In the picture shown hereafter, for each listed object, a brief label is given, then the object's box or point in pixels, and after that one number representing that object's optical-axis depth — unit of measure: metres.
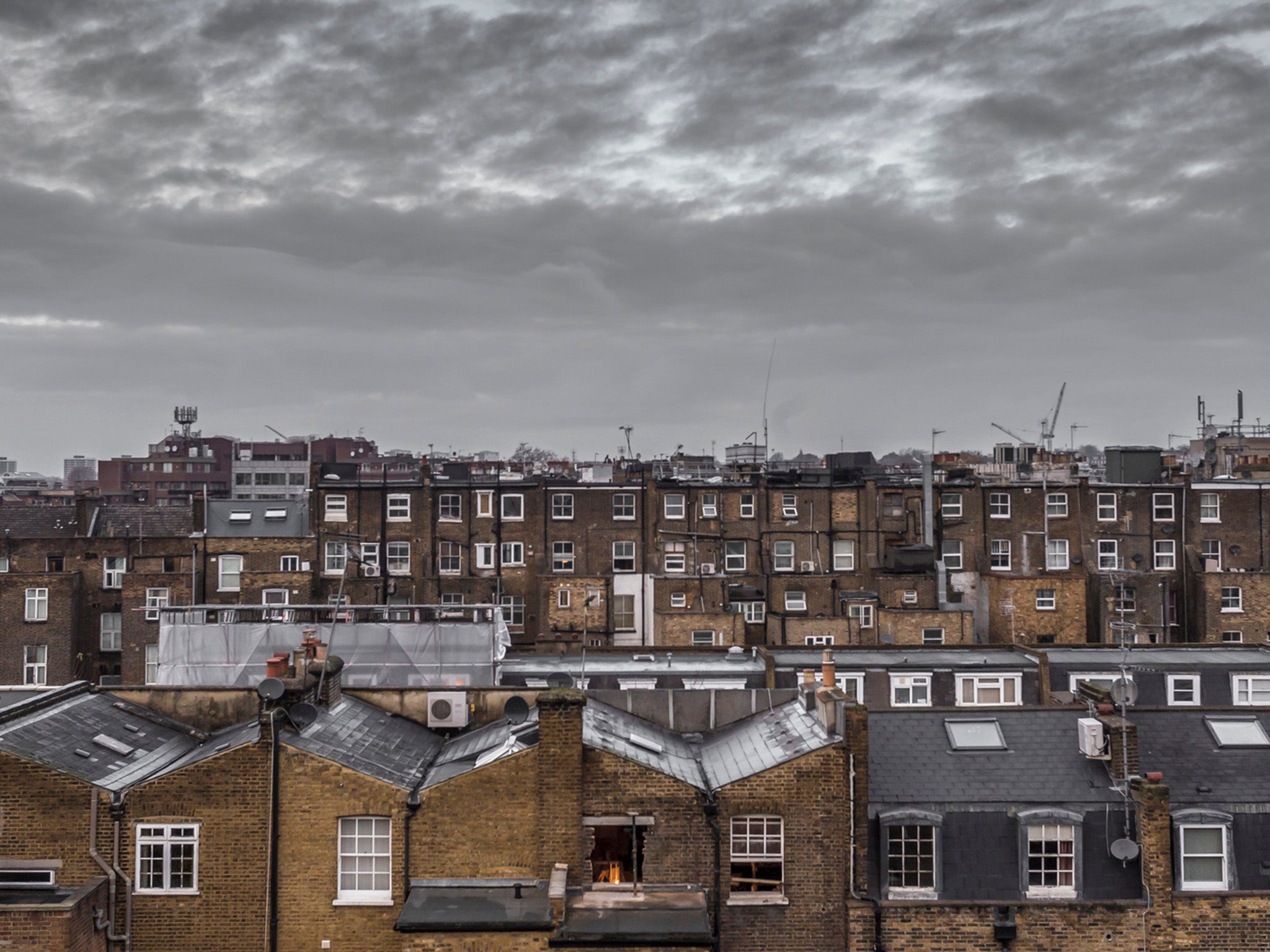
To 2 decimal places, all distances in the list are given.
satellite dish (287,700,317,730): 23.77
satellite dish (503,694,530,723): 26.34
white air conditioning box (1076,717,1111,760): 23.89
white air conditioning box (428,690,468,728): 27.52
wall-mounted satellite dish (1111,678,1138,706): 25.11
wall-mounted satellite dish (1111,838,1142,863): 22.45
